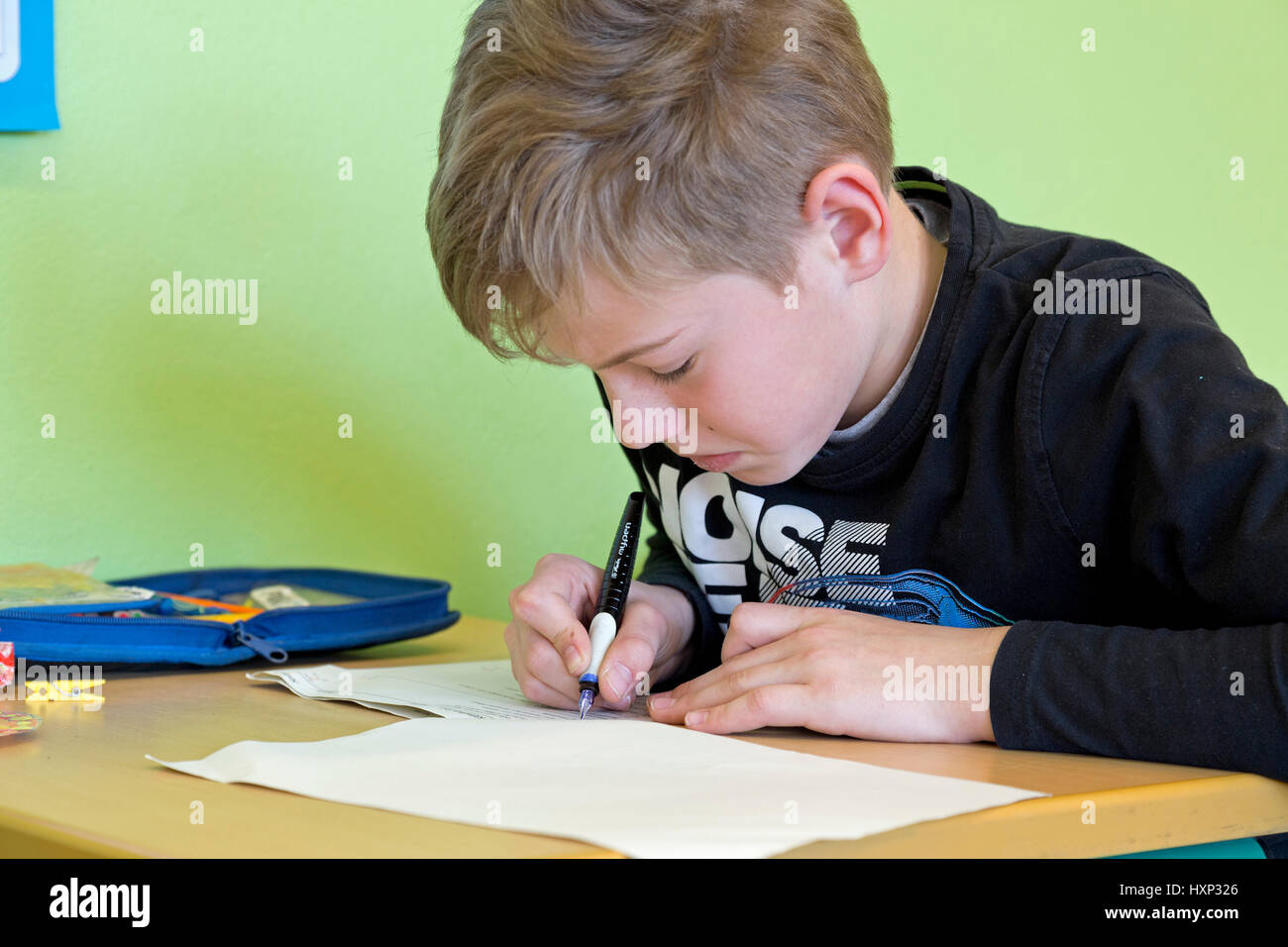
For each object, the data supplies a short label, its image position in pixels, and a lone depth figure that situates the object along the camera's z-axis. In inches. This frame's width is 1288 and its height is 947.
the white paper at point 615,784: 18.9
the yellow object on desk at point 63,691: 33.9
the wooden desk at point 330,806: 19.0
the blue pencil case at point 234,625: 35.8
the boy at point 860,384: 27.0
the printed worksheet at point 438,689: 31.2
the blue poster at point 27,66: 42.3
